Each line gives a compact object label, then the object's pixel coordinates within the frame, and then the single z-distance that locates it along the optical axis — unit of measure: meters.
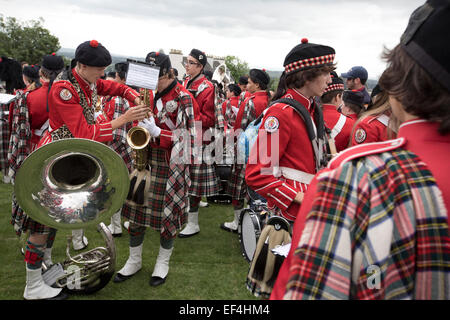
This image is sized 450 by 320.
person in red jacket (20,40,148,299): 2.70
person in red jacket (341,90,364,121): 4.05
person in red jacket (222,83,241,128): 6.64
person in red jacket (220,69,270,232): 5.13
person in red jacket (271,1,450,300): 0.74
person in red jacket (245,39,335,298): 2.06
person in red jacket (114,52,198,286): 3.33
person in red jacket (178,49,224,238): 4.91
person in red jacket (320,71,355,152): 3.43
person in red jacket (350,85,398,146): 2.74
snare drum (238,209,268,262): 3.03
